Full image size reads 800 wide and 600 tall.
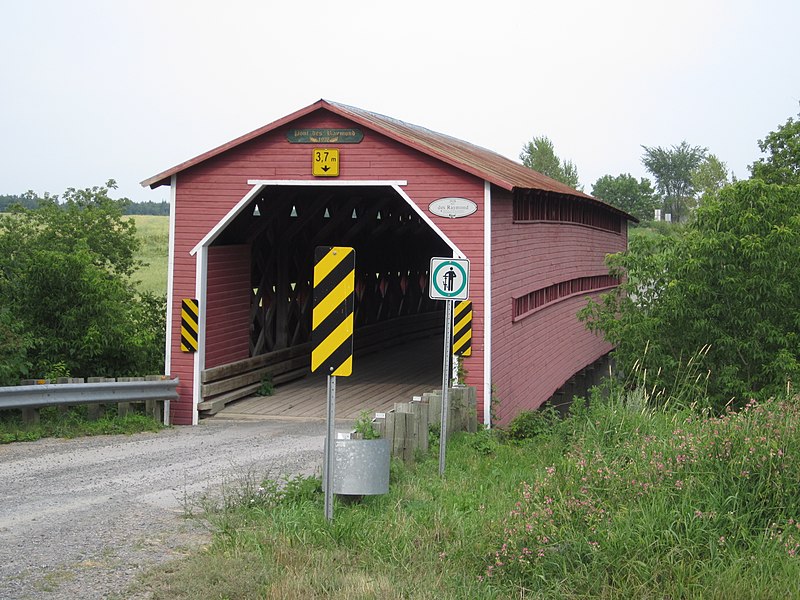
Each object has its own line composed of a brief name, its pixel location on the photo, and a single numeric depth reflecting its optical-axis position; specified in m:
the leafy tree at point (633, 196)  104.44
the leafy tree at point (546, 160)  90.69
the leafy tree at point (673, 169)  113.06
